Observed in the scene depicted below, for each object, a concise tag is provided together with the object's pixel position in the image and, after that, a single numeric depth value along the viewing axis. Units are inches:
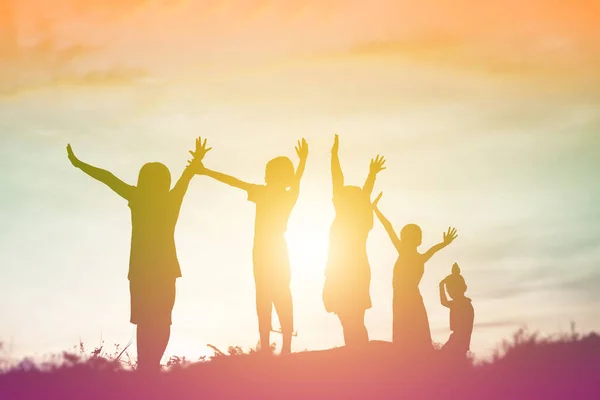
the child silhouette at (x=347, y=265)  722.2
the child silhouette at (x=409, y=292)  769.6
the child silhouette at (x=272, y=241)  688.4
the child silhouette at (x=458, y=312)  796.6
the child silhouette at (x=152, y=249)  655.1
